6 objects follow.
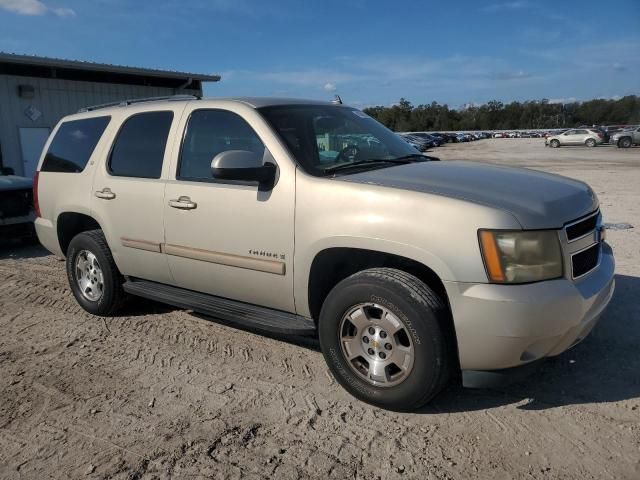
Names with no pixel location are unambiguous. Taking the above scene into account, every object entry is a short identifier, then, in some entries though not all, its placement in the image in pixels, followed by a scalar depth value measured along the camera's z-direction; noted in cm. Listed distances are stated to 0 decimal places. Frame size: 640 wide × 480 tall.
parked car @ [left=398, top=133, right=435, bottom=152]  4618
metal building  1426
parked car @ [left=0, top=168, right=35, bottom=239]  791
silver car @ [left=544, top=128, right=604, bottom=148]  4228
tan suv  287
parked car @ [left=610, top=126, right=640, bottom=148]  3844
